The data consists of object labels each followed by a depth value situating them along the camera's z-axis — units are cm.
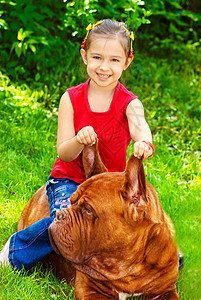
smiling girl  515
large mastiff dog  414
